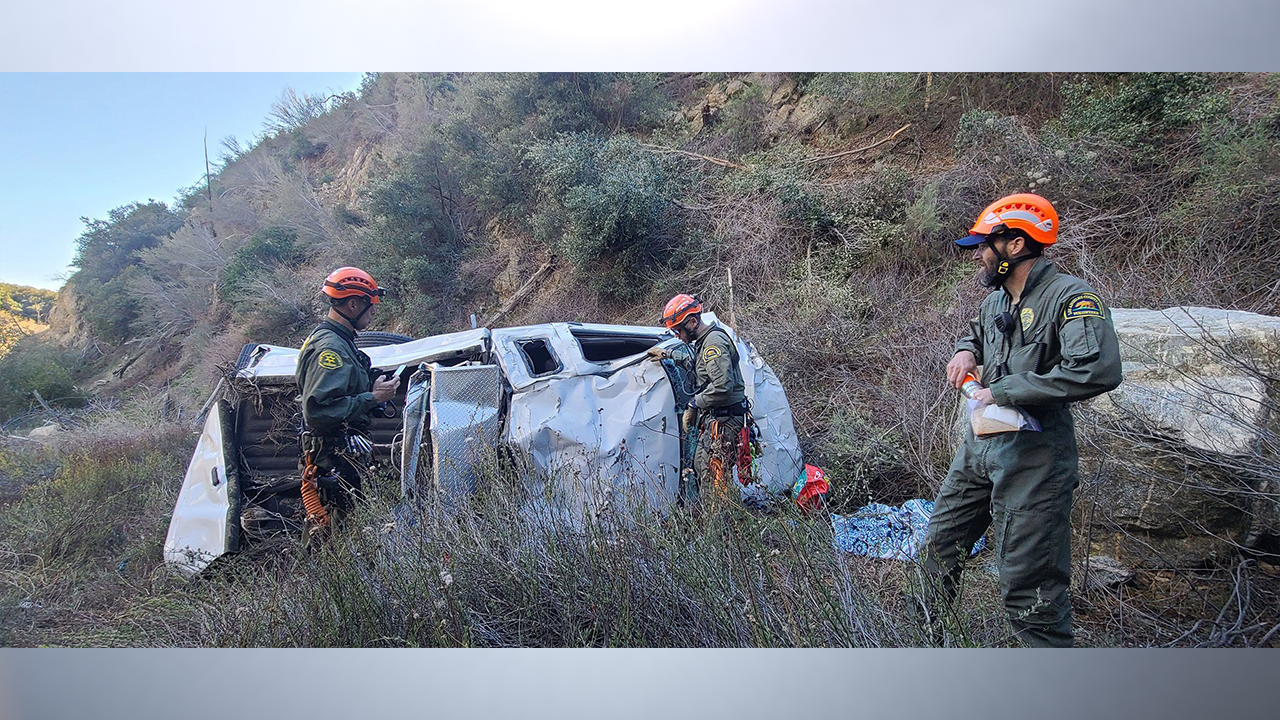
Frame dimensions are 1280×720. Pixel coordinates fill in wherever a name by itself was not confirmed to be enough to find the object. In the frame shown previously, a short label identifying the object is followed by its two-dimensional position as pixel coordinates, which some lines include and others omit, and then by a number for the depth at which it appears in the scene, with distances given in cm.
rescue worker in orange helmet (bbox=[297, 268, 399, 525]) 318
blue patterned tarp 305
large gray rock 260
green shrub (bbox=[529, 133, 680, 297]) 664
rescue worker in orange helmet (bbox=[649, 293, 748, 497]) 362
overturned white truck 325
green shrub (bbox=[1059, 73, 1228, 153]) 506
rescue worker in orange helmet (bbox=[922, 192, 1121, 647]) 203
